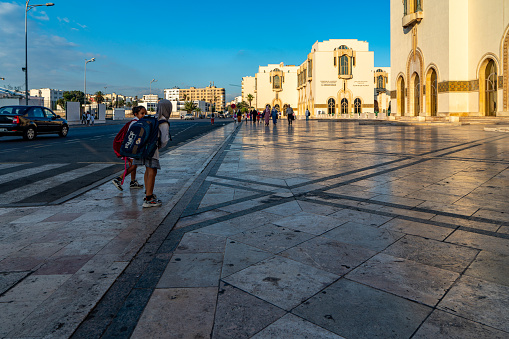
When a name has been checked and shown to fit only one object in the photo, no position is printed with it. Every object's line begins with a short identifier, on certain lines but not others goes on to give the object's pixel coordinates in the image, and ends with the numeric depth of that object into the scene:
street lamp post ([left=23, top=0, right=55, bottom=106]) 33.53
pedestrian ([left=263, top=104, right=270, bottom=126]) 34.97
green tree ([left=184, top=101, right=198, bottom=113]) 158.82
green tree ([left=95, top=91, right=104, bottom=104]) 133.98
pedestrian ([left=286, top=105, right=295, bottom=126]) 35.01
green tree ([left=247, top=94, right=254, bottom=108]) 133.00
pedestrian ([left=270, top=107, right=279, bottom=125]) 40.47
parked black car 17.81
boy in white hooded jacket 5.43
